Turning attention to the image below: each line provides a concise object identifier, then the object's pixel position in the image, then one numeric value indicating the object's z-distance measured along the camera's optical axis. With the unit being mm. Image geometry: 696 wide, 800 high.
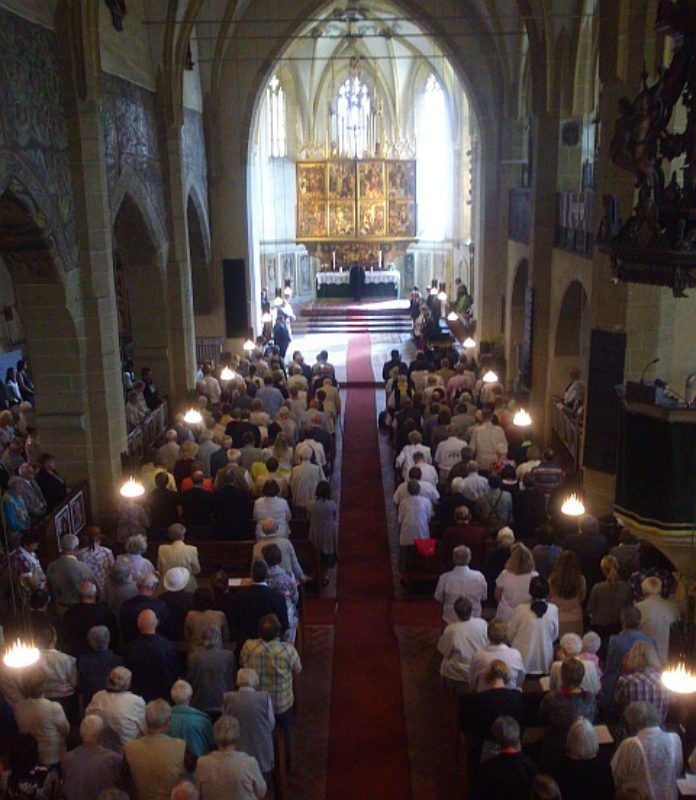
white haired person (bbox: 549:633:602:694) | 6707
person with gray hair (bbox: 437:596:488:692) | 7582
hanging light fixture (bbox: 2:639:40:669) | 6664
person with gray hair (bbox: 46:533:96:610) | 8797
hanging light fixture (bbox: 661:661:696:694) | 6251
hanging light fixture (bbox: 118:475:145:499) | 10891
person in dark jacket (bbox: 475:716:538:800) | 5500
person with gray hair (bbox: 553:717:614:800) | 5773
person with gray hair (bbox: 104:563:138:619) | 8469
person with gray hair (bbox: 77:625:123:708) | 7039
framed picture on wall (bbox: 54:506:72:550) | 11242
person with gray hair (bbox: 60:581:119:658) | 7742
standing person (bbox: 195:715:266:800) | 5758
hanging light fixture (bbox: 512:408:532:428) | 13914
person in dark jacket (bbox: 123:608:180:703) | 7195
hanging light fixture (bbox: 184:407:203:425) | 14497
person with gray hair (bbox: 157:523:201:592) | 9109
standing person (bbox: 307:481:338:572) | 10812
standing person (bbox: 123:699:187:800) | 5961
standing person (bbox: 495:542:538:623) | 8125
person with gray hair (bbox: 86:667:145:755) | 6441
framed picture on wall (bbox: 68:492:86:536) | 12070
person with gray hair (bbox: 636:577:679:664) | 7621
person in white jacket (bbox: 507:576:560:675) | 7453
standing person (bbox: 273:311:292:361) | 24719
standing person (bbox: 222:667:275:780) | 6430
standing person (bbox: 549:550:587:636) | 8133
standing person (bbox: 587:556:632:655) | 8258
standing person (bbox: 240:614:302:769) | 7070
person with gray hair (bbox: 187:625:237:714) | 7066
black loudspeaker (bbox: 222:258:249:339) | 23438
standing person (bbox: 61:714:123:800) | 5895
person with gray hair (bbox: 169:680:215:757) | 6359
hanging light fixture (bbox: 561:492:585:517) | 9852
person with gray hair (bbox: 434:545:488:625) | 8352
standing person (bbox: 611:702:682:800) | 5789
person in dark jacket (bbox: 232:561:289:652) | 7824
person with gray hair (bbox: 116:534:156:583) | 8779
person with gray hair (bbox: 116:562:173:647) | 7766
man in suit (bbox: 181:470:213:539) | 10883
